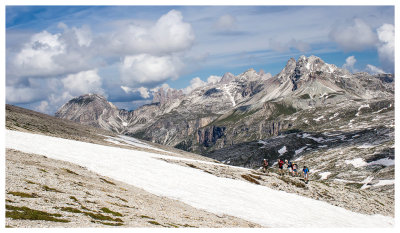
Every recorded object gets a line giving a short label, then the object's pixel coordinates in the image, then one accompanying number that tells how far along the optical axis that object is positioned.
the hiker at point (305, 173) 80.69
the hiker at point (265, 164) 86.06
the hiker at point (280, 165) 82.76
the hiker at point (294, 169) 89.00
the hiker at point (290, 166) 87.63
